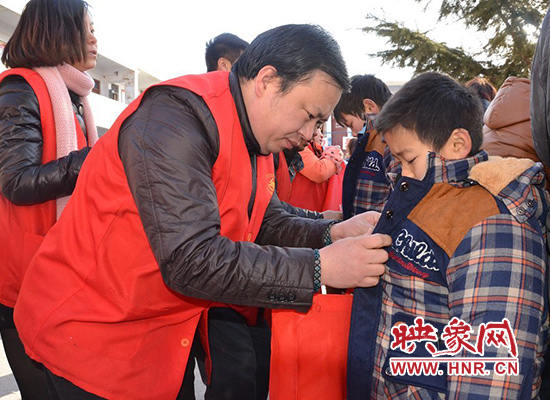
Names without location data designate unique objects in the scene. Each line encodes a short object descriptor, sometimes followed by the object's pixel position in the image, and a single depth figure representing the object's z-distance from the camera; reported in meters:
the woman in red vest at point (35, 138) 2.08
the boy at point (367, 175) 3.08
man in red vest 1.39
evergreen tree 8.62
